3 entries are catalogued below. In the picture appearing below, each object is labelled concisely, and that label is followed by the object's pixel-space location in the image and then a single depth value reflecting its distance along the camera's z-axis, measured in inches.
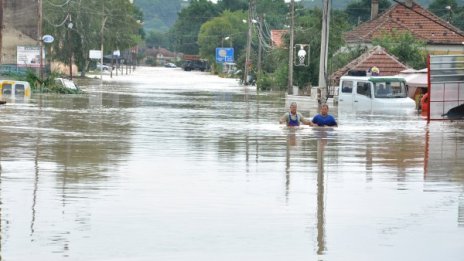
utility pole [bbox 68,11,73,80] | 4011.8
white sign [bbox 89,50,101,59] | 4170.8
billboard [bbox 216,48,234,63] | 6744.6
